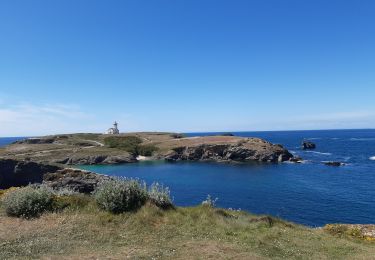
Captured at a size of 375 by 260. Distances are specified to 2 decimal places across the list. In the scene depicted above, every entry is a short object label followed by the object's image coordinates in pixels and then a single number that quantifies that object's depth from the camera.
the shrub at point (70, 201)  19.94
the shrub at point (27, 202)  19.02
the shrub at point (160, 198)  21.02
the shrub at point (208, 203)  22.48
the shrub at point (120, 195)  19.69
